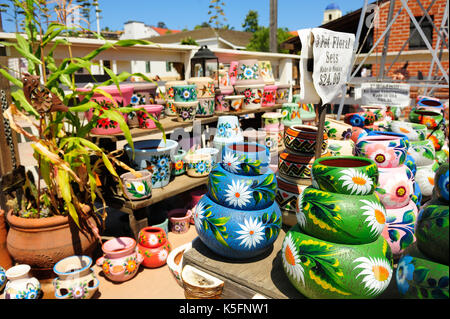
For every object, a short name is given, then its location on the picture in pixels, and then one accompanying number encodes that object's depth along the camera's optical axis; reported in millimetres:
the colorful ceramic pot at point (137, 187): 2307
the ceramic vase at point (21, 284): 1777
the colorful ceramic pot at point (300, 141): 1646
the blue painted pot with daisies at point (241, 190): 1271
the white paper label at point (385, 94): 2703
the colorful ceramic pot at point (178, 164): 2869
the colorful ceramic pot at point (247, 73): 3277
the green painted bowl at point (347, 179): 1021
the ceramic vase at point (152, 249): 2248
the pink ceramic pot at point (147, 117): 2539
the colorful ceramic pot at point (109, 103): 2232
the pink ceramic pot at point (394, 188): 1348
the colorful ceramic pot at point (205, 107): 3027
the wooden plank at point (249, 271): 1121
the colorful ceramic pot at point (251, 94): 3361
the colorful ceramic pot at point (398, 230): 1302
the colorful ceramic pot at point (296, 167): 1627
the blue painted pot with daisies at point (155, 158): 2465
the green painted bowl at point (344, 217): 979
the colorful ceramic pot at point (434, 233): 777
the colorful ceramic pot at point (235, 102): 3266
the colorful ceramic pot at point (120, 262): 2055
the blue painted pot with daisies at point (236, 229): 1241
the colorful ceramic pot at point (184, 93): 2832
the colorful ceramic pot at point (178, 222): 2809
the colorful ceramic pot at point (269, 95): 3662
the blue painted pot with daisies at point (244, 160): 1293
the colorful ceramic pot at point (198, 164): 2875
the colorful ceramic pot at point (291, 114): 3199
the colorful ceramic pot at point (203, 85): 3016
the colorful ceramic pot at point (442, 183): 806
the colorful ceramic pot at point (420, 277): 755
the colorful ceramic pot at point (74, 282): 1784
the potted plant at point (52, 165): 1819
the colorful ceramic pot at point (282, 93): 3999
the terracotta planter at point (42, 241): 1958
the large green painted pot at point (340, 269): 944
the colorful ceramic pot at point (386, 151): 1399
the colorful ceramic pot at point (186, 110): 2828
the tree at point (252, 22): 34250
